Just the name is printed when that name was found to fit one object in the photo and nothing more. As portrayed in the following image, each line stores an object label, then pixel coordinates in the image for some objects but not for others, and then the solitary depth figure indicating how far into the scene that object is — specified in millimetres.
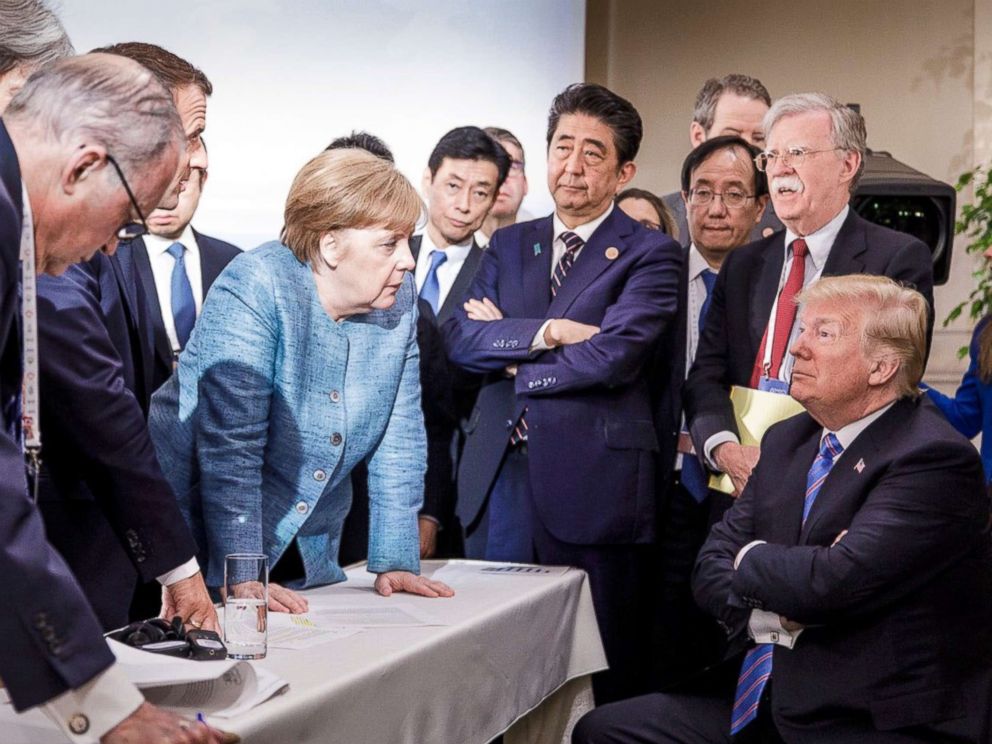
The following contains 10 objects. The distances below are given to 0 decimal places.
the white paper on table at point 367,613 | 2115
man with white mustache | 2979
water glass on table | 1833
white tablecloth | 1676
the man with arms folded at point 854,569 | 2277
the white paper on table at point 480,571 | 2643
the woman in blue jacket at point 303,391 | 2236
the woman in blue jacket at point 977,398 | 3977
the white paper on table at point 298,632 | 1941
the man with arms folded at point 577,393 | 3062
